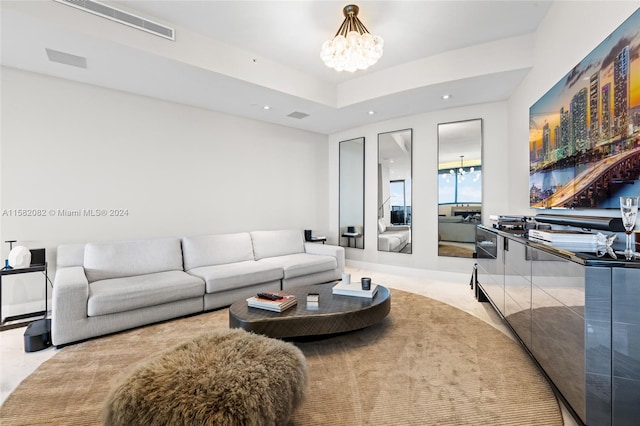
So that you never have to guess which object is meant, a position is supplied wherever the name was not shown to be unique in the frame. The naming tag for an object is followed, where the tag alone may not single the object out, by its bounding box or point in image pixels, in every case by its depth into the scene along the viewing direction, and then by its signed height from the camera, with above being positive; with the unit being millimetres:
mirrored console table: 1409 -611
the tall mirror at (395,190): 5309 +375
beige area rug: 1738 -1149
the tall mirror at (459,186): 4727 +403
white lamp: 2953 -439
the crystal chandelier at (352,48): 2920 +1587
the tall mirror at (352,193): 5973 +359
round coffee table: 2383 -851
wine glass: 1518 -24
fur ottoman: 1221 -756
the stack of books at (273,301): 2584 -780
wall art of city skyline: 1763 +574
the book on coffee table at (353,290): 2953 -775
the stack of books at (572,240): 1727 -169
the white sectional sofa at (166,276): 2703 -718
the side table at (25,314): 2914 -1038
